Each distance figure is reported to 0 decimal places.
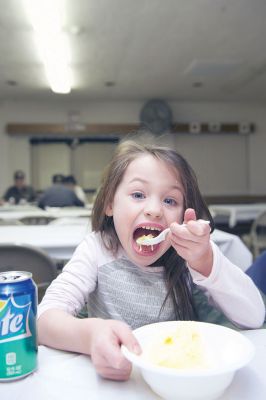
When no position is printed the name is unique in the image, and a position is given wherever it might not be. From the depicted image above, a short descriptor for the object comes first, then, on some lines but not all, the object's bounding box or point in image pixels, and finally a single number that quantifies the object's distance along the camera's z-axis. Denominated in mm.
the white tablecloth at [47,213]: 3559
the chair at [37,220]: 3617
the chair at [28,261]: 1492
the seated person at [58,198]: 5125
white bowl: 483
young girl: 759
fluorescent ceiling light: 3643
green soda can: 544
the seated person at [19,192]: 6832
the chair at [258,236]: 4461
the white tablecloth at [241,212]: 5074
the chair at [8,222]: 3135
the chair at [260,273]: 1078
